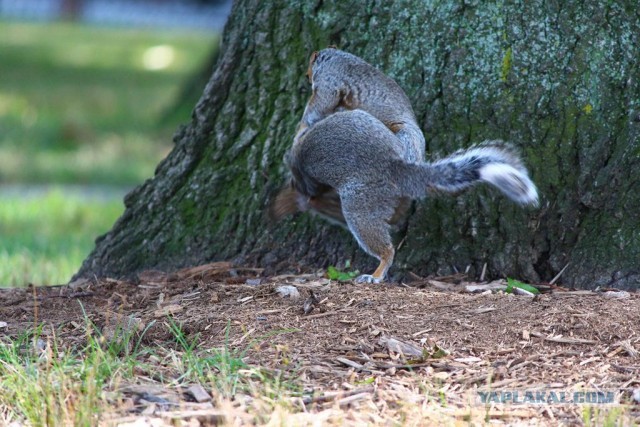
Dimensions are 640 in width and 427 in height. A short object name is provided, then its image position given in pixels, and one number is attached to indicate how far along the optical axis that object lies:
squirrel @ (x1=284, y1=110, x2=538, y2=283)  9.02
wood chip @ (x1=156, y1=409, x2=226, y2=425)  6.29
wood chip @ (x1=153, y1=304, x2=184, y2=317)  8.30
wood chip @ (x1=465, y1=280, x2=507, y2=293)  8.81
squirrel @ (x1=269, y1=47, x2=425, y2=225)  9.46
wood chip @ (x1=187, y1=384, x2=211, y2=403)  6.60
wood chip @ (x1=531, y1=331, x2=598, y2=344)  7.56
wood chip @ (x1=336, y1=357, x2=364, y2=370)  7.21
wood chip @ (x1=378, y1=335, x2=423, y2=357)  7.38
